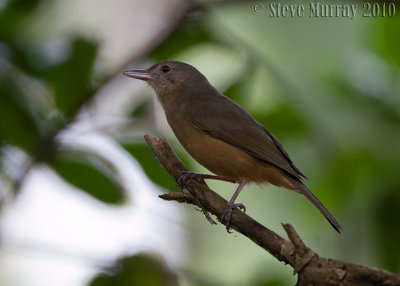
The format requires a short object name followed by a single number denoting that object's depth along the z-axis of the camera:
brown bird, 8.73
